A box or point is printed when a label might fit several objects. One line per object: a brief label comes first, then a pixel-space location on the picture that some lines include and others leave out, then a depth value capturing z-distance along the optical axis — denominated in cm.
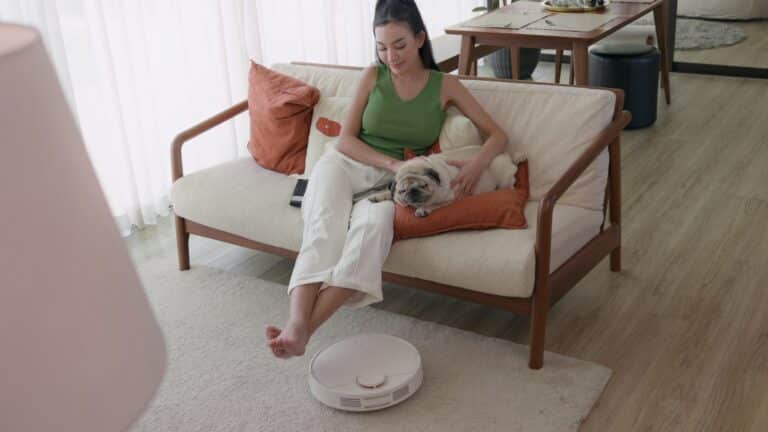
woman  253
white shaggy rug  240
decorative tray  454
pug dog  264
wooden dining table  407
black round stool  468
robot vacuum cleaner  242
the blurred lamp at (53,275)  63
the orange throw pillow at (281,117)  322
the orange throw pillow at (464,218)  265
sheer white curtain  351
